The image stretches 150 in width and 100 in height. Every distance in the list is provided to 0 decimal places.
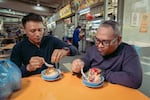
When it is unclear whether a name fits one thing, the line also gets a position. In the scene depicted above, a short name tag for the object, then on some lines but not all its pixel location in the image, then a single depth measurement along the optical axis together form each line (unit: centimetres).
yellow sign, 604
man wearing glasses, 79
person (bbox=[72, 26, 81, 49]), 469
